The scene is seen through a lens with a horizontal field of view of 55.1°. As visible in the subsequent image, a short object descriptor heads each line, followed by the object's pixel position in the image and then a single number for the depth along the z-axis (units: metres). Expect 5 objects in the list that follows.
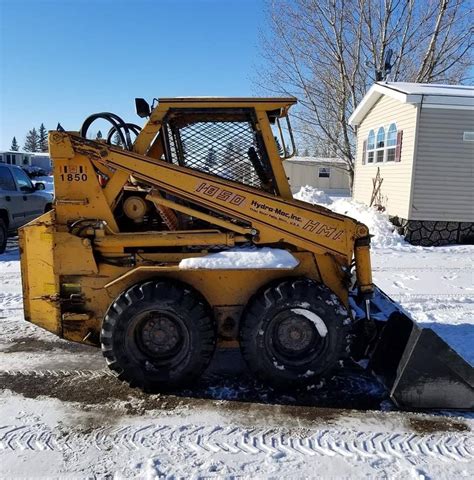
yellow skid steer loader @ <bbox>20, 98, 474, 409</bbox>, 3.80
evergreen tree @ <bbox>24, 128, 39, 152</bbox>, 104.52
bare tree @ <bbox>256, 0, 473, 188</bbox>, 19.08
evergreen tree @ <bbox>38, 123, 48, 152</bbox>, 108.06
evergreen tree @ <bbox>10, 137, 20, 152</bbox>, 106.25
